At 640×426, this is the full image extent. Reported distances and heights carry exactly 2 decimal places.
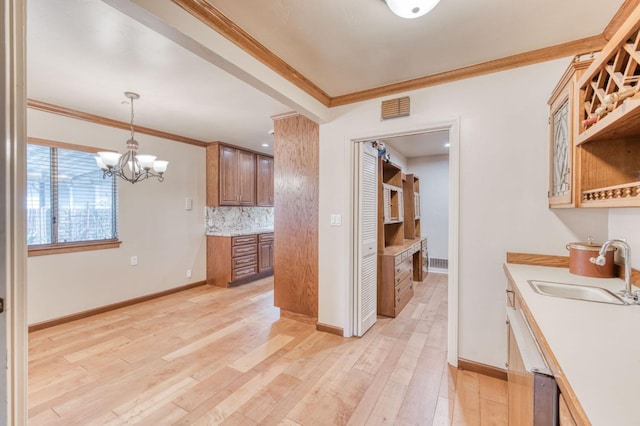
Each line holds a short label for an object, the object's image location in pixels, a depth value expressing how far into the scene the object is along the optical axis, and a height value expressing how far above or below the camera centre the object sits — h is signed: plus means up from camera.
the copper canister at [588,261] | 1.62 -0.30
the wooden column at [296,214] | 3.08 -0.03
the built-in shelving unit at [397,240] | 3.37 -0.46
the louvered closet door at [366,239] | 2.83 -0.30
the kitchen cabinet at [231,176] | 4.70 +0.62
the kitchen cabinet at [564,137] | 1.47 +0.43
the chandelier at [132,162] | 2.69 +0.50
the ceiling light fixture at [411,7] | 1.42 +1.05
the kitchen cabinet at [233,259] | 4.60 -0.81
